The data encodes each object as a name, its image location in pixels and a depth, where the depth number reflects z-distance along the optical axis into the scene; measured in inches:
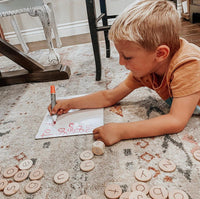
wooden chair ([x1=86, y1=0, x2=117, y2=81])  40.1
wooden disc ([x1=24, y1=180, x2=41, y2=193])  21.4
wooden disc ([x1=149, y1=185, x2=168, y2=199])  18.9
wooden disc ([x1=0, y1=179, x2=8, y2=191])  22.4
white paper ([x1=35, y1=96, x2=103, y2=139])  29.6
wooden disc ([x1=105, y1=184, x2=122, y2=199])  19.6
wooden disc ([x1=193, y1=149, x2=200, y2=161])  22.4
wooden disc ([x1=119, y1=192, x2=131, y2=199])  19.2
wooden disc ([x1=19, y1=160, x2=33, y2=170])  24.6
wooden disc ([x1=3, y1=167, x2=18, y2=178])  23.8
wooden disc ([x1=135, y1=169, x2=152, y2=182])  20.8
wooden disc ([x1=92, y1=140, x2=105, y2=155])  24.4
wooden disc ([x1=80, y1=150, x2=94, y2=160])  24.6
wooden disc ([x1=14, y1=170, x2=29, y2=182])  23.0
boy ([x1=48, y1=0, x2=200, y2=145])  22.8
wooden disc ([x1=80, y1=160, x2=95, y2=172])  23.0
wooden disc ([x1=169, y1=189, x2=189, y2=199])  18.5
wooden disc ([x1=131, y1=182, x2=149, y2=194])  19.7
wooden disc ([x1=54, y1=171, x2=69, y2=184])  22.0
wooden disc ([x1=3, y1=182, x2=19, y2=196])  21.6
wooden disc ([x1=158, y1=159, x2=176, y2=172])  21.5
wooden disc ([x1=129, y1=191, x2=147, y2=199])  18.8
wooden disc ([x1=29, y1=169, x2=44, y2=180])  22.9
